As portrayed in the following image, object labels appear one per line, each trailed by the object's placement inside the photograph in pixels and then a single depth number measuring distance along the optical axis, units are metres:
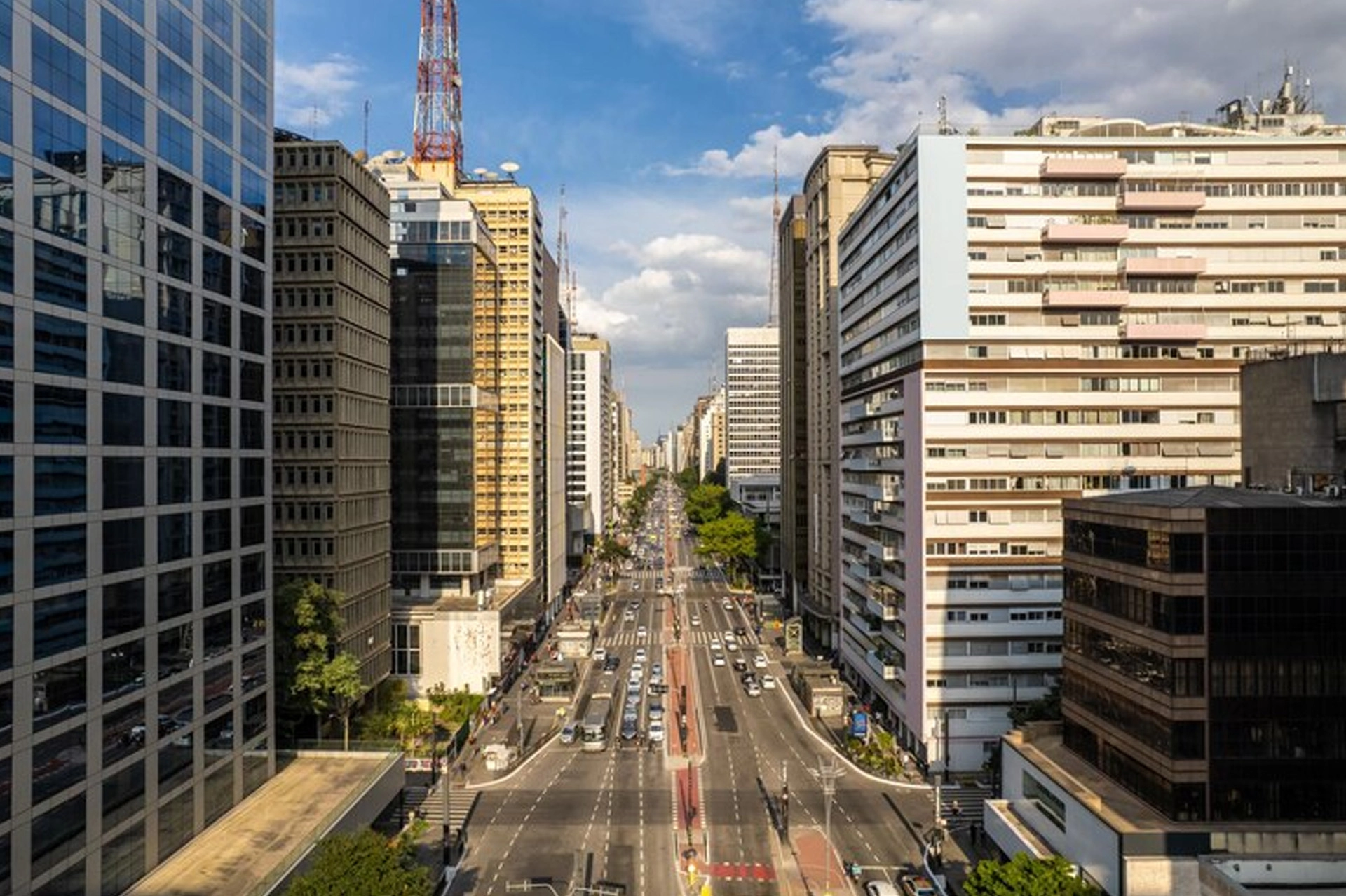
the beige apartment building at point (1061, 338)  75.81
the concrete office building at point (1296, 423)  62.44
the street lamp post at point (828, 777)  55.72
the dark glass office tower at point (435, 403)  104.50
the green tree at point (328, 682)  64.75
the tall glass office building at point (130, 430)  36.22
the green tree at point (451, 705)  89.19
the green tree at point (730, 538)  181.75
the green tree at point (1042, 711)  69.19
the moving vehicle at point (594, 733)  85.12
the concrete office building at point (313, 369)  74.44
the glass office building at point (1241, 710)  44.25
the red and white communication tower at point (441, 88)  124.06
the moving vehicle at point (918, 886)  54.19
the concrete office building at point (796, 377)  140.12
